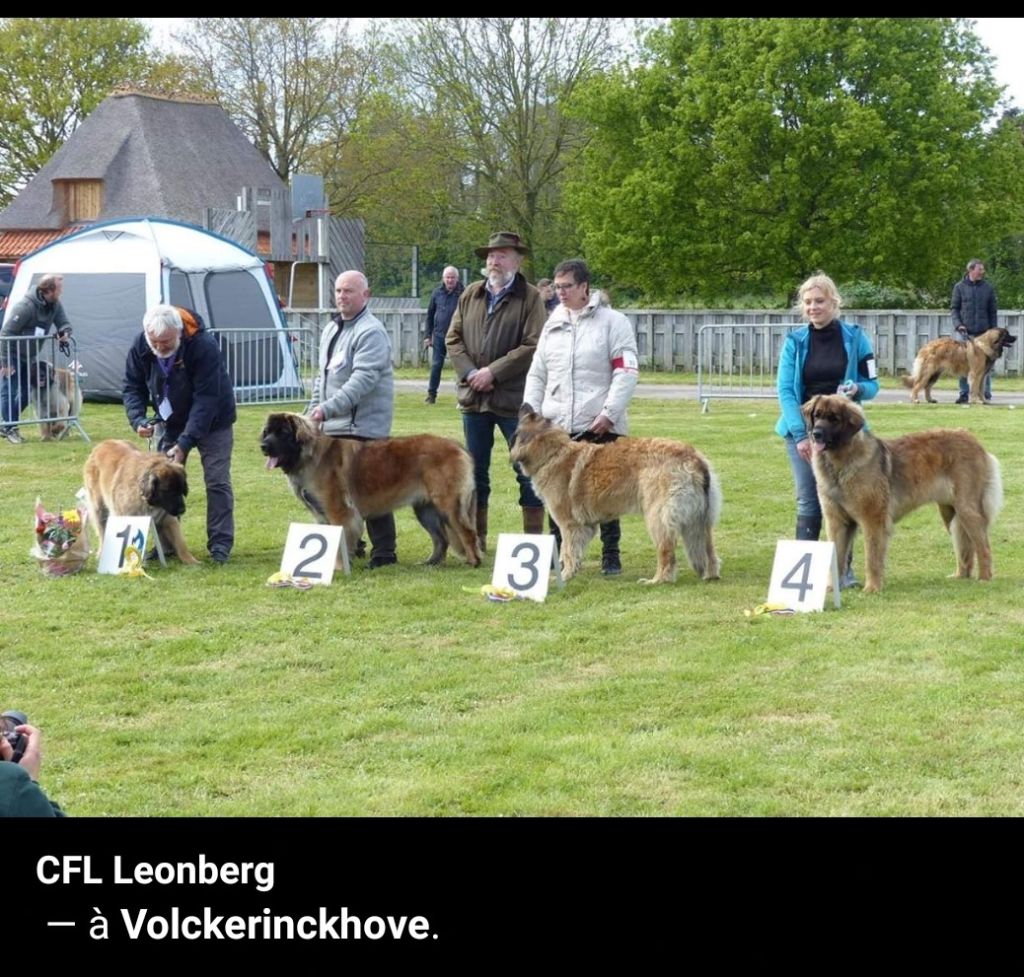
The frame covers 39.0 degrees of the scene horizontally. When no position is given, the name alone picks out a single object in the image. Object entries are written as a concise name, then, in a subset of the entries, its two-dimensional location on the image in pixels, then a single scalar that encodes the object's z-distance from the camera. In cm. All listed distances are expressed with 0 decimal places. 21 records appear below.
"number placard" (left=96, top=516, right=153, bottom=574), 846
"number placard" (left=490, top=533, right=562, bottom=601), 769
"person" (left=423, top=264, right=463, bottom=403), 1917
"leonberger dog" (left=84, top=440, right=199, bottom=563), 848
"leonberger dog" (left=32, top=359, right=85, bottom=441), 1548
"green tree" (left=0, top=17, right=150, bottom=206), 4259
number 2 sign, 818
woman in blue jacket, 772
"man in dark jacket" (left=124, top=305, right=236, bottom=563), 877
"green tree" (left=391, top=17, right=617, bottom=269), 3275
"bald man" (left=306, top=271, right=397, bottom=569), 851
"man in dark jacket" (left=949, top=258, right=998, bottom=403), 1994
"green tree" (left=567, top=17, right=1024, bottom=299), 2738
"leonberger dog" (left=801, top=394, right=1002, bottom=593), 759
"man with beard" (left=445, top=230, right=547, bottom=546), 853
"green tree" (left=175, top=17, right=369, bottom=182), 3897
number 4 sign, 729
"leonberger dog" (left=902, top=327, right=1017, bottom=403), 1942
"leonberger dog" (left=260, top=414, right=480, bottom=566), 842
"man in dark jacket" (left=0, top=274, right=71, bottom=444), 1528
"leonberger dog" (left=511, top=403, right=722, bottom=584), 795
